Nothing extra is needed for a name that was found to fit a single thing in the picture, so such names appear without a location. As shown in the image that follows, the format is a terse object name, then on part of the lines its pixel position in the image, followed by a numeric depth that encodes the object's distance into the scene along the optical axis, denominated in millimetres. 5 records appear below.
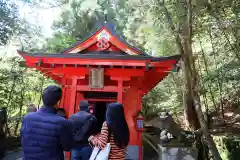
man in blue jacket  1451
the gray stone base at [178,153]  3695
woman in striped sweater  1682
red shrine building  4203
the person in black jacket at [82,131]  2108
